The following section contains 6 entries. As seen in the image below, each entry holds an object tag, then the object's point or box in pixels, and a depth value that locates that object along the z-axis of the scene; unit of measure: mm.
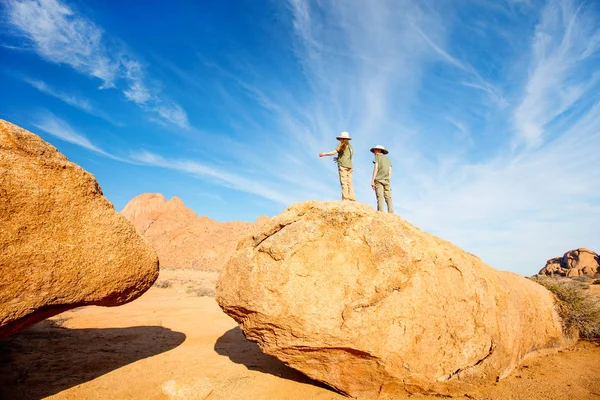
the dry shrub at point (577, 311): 6500
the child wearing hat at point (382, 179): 6730
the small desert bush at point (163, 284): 17634
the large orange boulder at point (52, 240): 3010
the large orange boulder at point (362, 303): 3596
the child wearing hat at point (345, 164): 6336
